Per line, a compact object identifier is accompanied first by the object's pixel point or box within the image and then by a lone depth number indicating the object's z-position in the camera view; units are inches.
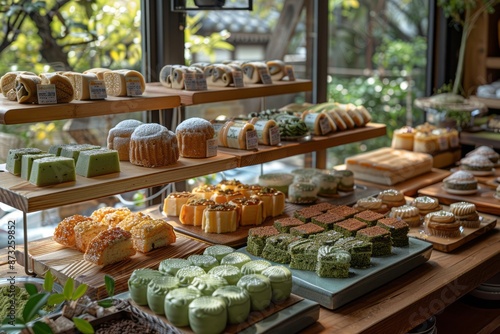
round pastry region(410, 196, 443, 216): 115.1
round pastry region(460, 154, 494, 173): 142.1
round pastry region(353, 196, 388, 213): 112.0
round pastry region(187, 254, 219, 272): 80.7
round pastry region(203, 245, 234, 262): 83.9
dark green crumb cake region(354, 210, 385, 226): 99.1
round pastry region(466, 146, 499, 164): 148.9
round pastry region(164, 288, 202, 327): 69.7
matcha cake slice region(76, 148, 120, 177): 82.4
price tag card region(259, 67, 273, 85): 113.2
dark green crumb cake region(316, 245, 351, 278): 84.0
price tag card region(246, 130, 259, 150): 101.6
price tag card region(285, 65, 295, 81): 120.6
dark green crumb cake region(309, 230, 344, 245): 89.8
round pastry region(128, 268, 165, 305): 74.9
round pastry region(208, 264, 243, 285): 76.6
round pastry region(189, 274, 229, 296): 72.9
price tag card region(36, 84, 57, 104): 81.6
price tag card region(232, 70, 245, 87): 106.8
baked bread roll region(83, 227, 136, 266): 85.4
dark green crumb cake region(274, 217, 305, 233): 95.7
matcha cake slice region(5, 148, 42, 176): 82.7
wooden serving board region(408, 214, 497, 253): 103.4
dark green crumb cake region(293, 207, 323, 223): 100.4
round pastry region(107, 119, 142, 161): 91.2
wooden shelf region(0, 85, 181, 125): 78.1
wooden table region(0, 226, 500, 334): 79.5
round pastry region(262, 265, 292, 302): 75.8
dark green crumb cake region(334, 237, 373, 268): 87.9
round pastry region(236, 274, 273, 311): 72.9
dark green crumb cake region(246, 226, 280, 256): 91.6
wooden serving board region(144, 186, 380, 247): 97.7
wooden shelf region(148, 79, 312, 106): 99.9
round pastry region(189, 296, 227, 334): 67.8
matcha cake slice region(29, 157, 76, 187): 77.7
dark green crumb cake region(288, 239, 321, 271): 86.4
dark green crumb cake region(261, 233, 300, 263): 89.0
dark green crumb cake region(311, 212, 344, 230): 98.1
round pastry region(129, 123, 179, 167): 87.8
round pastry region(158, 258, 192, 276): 78.6
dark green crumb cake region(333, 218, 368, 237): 95.5
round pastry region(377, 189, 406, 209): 117.4
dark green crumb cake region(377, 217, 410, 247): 96.4
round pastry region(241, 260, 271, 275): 78.1
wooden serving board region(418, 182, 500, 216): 123.1
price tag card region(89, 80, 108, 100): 87.8
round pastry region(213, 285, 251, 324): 70.5
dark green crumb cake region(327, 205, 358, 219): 102.6
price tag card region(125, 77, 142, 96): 93.4
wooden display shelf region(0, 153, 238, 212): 75.1
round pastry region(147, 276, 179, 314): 72.5
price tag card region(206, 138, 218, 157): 94.7
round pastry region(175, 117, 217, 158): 93.9
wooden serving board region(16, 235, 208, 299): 82.4
